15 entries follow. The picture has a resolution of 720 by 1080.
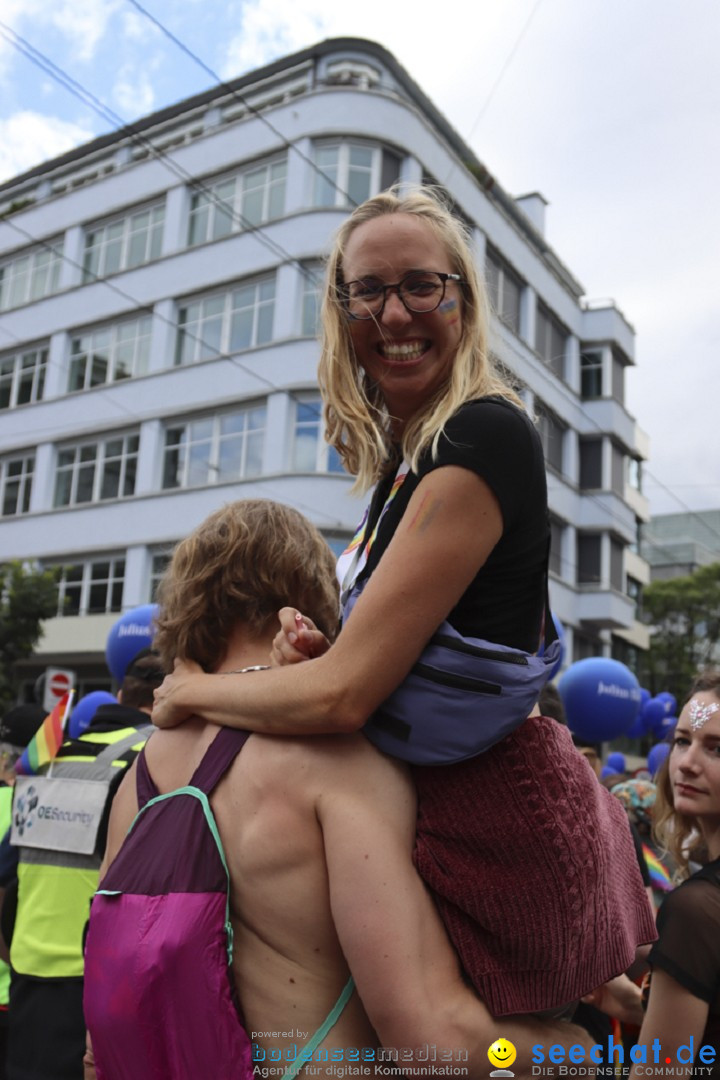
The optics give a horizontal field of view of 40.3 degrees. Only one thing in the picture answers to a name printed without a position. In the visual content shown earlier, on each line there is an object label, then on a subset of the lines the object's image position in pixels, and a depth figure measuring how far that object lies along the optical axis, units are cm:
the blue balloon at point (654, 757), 836
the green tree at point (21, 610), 2139
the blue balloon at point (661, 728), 1750
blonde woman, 151
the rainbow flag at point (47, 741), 330
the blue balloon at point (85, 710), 805
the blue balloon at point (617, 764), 1246
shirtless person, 147
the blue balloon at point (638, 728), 1725
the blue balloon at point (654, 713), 1791
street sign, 1453
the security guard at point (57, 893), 295
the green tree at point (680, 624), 3841
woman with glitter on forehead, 220
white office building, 2280
